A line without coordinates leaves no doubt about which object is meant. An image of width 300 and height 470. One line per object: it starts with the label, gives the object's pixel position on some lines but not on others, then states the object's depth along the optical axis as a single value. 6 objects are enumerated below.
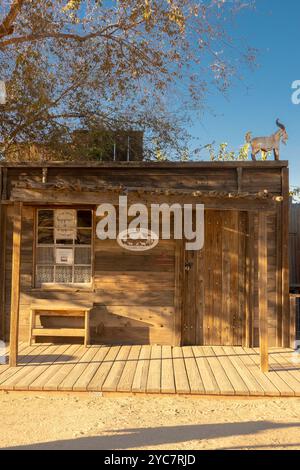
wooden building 6.73
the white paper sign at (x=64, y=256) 6.94
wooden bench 6.35
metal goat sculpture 7.11
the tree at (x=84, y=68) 7.64
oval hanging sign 6.82
